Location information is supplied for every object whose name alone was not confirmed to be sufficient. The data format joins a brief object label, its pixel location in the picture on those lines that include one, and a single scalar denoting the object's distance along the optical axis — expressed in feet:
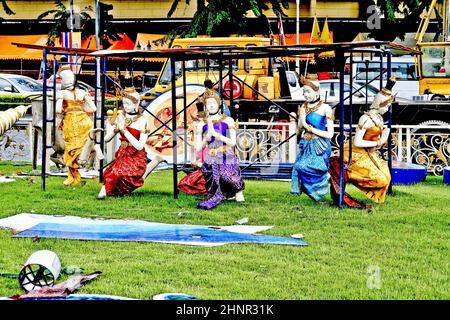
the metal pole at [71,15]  85.20
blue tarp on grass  29.37
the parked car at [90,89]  83.01
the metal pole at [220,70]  39.33
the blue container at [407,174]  46.09
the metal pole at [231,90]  40.34
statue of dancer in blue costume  37.01
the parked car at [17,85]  86.62
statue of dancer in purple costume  37.42
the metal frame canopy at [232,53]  35.14
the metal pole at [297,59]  78.81
